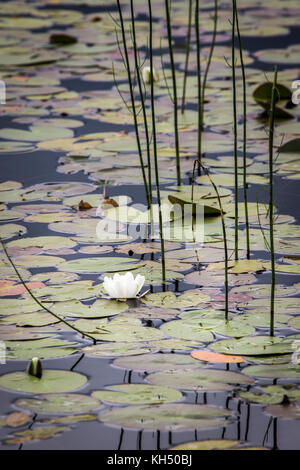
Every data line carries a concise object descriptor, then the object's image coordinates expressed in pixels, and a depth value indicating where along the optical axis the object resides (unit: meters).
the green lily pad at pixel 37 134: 8.61
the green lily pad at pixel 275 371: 6.80
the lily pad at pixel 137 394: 6.71
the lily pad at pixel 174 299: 7.16
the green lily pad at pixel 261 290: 7.21
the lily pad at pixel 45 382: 6.77
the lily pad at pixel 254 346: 6.90
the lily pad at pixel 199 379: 6.77
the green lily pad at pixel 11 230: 7.63
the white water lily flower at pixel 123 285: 7.17
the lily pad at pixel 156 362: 6.84
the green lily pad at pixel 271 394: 6.72
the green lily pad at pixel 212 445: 6.57
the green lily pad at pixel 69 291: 7.20
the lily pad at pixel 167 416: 6.63
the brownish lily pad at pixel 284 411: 6.66
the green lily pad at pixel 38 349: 6.90
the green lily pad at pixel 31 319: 7.06
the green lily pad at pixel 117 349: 6.90
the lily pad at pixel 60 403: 6.68
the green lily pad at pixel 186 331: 6.98
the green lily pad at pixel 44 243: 7.54
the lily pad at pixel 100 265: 7.37
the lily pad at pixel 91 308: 7.10
